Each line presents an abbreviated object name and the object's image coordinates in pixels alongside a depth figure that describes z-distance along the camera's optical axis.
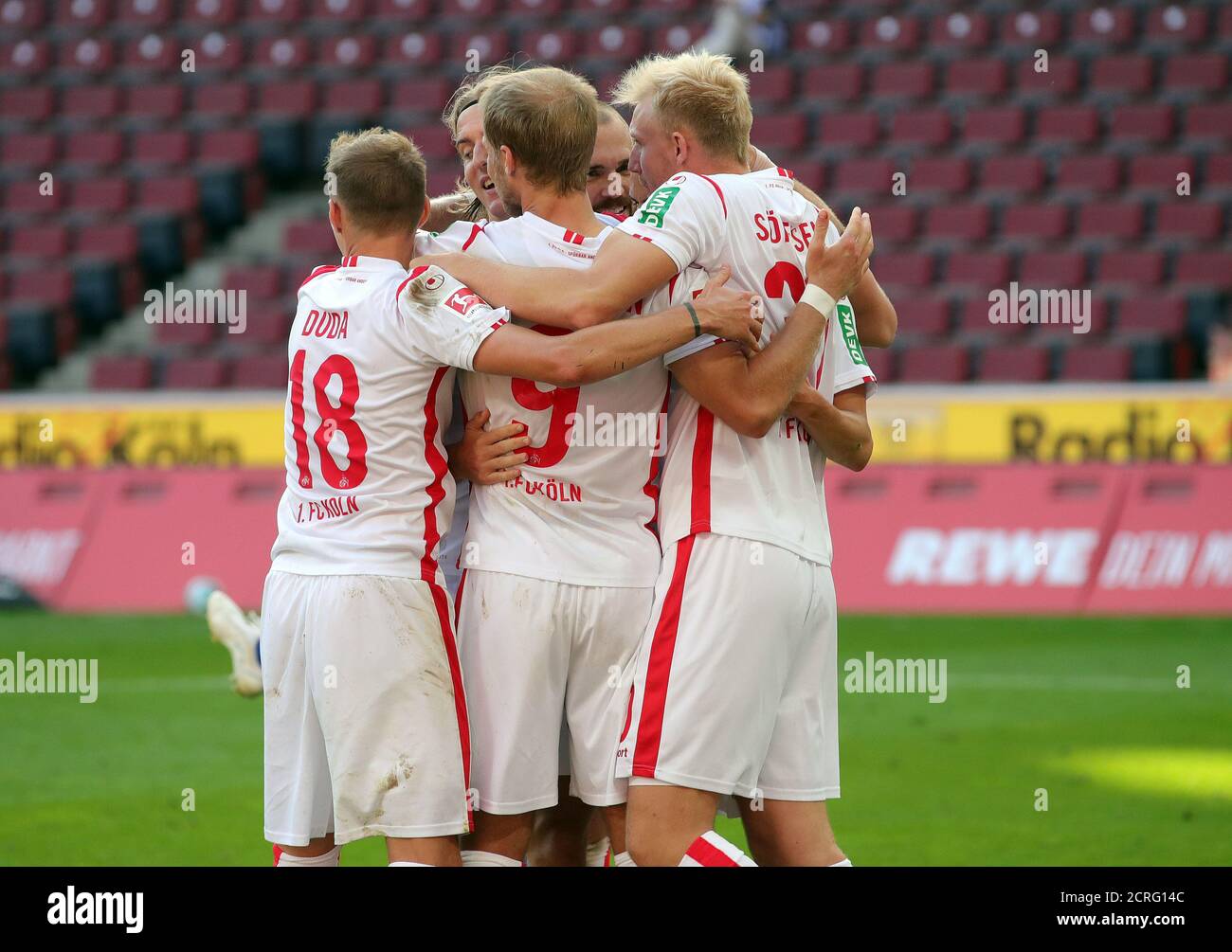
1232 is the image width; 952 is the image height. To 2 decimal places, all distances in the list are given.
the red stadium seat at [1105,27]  20.05
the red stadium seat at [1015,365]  16.70
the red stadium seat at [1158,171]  18.58
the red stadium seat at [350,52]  22.83
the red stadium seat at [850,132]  19.80
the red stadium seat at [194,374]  18.67
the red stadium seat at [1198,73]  19.19
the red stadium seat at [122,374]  19.19
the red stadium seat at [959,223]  18.73
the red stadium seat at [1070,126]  19.19
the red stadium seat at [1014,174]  18.89
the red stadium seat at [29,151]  22.77
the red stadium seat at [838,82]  20.55
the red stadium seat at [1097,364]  16.44
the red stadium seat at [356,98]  21.88
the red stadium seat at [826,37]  21.14
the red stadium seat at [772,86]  20.67
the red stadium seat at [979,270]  18.02
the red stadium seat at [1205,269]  17.34
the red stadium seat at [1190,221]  18.02
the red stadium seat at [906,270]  18.25
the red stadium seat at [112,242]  21.11
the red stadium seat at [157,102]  23.00
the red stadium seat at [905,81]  20.16
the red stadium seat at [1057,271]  17.72
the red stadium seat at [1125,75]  19.52
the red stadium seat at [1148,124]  18.98
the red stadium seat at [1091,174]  18.80
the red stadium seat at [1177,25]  19.80
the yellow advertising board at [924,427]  13.44
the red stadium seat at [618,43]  21.34
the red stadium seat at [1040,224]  18.44
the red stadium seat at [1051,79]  19.67
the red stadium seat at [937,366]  16.89
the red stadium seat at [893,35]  20.72
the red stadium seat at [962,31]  20.47
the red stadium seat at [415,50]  22.44
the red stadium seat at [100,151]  22.56
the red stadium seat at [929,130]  19.55
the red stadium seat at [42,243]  21.30
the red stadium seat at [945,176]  19.12
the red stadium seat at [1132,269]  17.75
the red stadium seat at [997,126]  19.36
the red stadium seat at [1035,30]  20.17
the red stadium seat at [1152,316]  17.00
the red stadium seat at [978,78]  19.91
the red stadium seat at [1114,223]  18.34
